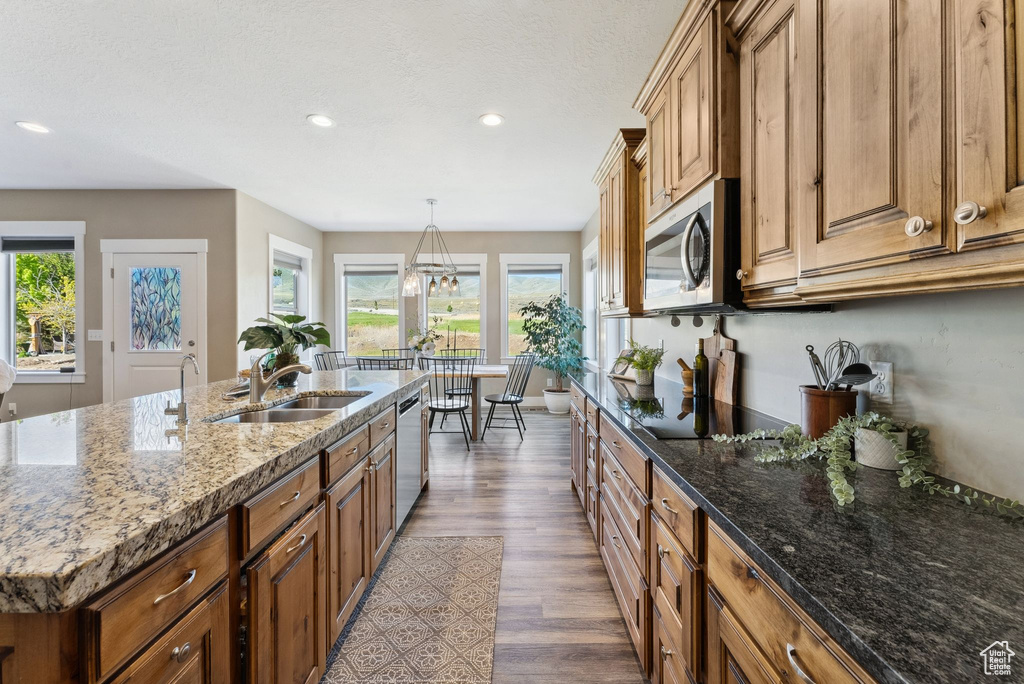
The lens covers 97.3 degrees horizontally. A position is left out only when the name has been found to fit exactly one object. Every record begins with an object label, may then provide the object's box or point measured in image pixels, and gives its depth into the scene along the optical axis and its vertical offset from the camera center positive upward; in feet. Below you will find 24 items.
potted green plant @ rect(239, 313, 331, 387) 8.30 +0.07
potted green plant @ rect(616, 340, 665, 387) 9.09 -0.52
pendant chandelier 16.16 +2.81
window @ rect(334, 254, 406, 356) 21.68 +1.81
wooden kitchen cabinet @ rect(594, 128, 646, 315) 9.11 +2.38
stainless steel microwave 4.93 +1.06
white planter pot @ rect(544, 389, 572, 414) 19.48 -2.62
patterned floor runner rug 5.41 -3.89
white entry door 15.29 +0.74
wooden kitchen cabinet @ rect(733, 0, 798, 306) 3.98 +1.82
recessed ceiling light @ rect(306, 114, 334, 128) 9.91 +4.96
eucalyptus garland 3.10 -1.00
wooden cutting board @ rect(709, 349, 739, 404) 7.06 -0.64
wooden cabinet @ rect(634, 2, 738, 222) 4.94 +2.87
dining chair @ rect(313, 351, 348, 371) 19.10 -0.79
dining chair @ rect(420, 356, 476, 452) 15.16 -2.00
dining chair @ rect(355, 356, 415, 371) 16.88 -0.86
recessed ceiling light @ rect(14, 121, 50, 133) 10.33 +5.06
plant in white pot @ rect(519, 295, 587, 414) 18.86 +0.04
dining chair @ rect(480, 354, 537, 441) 16.27 -1.89
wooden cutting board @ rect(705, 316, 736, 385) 7.51 -0.09
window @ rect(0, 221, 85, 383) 15.31 +1.39
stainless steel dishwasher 8.42 -2.31
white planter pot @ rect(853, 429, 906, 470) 3.79 -0.95
